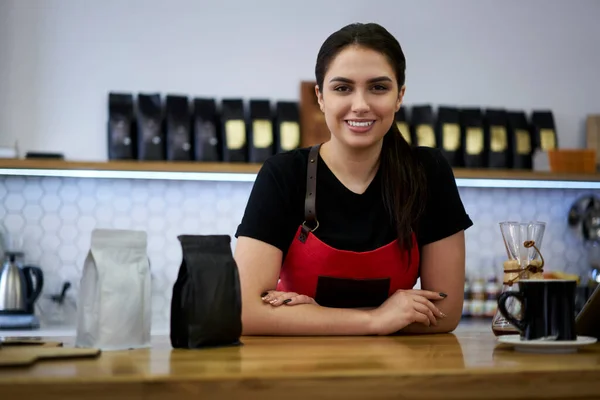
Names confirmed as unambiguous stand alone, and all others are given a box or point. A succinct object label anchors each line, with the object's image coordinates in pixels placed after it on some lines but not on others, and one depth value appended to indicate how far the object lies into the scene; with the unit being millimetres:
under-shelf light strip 3039
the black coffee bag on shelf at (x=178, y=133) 3082
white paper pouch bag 1082
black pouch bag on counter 1096
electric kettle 2912
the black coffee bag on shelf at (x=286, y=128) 3184
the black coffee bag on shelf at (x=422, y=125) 3320
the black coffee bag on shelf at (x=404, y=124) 3289
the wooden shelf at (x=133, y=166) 2945
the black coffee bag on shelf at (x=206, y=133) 3117
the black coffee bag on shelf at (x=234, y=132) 3127
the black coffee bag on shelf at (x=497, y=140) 3400
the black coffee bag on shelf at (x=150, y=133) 3062
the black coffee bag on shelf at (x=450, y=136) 3340
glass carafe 1366
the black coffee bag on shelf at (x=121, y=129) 3068
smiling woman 1731
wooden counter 798
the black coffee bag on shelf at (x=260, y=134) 3135
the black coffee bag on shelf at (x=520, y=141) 3422
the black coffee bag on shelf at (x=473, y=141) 3365
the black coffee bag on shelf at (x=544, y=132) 3453
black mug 1107
